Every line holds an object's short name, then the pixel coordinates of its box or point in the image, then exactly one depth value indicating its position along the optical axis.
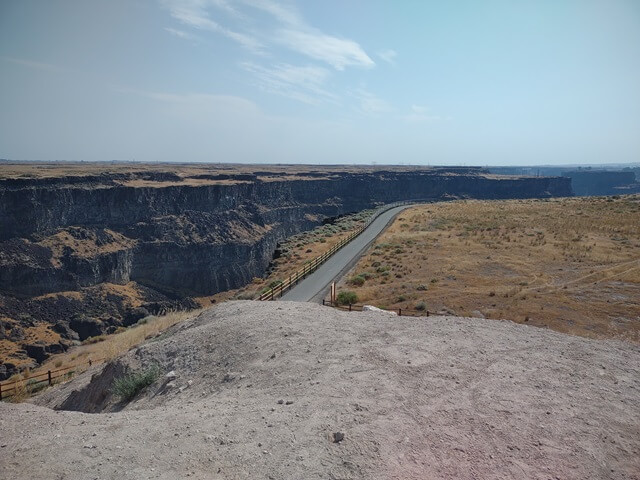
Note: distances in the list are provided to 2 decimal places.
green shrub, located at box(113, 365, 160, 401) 11.96
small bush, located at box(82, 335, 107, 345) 34.53
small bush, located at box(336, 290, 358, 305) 21.75
